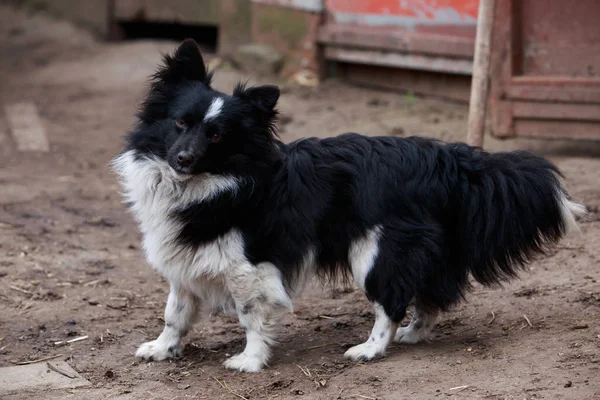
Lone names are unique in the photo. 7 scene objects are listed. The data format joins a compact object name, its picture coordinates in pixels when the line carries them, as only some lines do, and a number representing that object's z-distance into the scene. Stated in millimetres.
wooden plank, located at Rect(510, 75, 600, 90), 13396
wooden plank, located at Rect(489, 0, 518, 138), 13636
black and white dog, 8200
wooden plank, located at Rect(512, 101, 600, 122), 13483
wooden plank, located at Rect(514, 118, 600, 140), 13636
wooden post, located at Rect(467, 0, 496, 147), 12126
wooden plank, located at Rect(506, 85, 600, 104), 13382
